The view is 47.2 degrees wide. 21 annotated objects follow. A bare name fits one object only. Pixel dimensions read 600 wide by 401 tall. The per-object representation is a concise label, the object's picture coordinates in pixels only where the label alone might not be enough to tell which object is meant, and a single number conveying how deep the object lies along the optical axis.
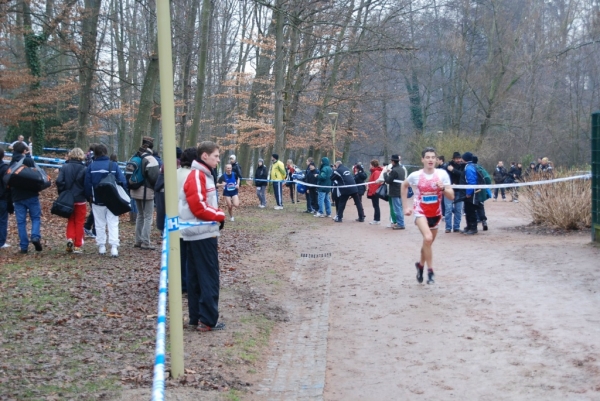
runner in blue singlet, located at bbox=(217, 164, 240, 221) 20.84
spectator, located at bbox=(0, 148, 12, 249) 12.38
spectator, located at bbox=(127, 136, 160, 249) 12.88
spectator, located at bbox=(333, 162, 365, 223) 21.83
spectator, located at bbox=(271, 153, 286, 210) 28.20
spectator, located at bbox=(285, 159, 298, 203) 32.75
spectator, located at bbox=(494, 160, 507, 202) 34.78
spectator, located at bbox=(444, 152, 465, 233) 17.78
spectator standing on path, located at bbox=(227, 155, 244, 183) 22.86
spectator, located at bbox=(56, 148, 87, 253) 12.30
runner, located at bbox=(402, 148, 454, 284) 10.64
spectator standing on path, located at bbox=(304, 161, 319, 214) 26.02
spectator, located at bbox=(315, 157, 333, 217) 23.53
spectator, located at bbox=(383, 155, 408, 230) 19.67
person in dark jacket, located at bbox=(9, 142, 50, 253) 12.41
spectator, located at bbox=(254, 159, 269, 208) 27.48
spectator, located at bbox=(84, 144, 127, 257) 12.25
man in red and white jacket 7.65
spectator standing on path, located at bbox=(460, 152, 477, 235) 17.33
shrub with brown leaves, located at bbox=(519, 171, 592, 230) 16.05
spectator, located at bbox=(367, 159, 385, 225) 21.75
